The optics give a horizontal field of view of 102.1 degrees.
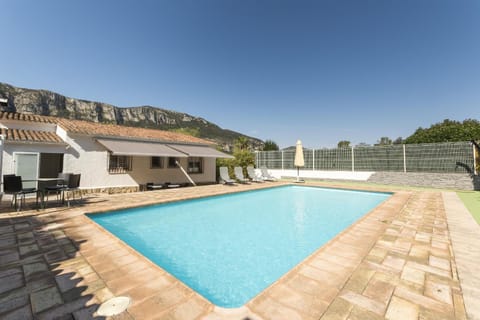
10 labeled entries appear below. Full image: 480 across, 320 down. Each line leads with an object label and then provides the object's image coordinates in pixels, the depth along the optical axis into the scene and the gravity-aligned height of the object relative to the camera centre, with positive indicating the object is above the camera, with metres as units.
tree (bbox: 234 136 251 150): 48.02 +6.35
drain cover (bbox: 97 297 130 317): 2.96 -2.23
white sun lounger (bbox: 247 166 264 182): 24.03 -1.14
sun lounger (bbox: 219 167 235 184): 20.76 -1.00
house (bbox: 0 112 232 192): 12.42 +1.15
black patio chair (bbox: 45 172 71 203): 9.61 -0.91
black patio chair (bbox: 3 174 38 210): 8.56 -0.84
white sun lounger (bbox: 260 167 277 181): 26.29 -1.11
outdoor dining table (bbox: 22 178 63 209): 9.33 -1.14
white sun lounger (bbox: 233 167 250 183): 23.25 -0.87
